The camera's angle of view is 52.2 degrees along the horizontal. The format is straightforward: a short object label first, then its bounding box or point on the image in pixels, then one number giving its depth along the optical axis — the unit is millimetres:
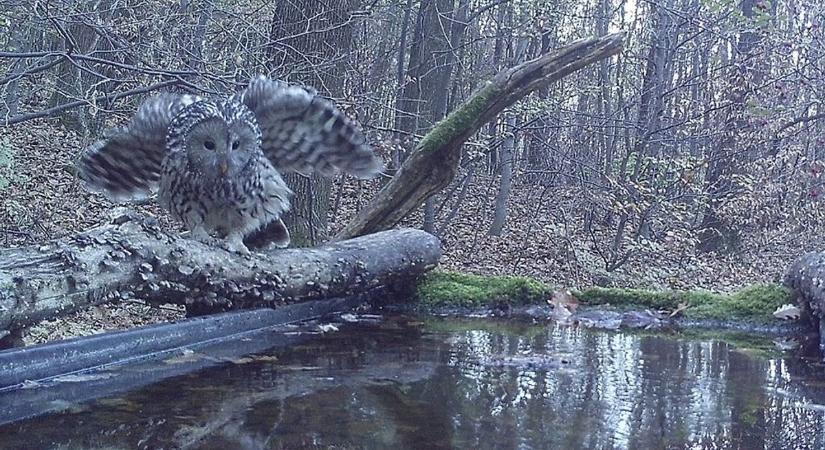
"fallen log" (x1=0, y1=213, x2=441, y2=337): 2938
